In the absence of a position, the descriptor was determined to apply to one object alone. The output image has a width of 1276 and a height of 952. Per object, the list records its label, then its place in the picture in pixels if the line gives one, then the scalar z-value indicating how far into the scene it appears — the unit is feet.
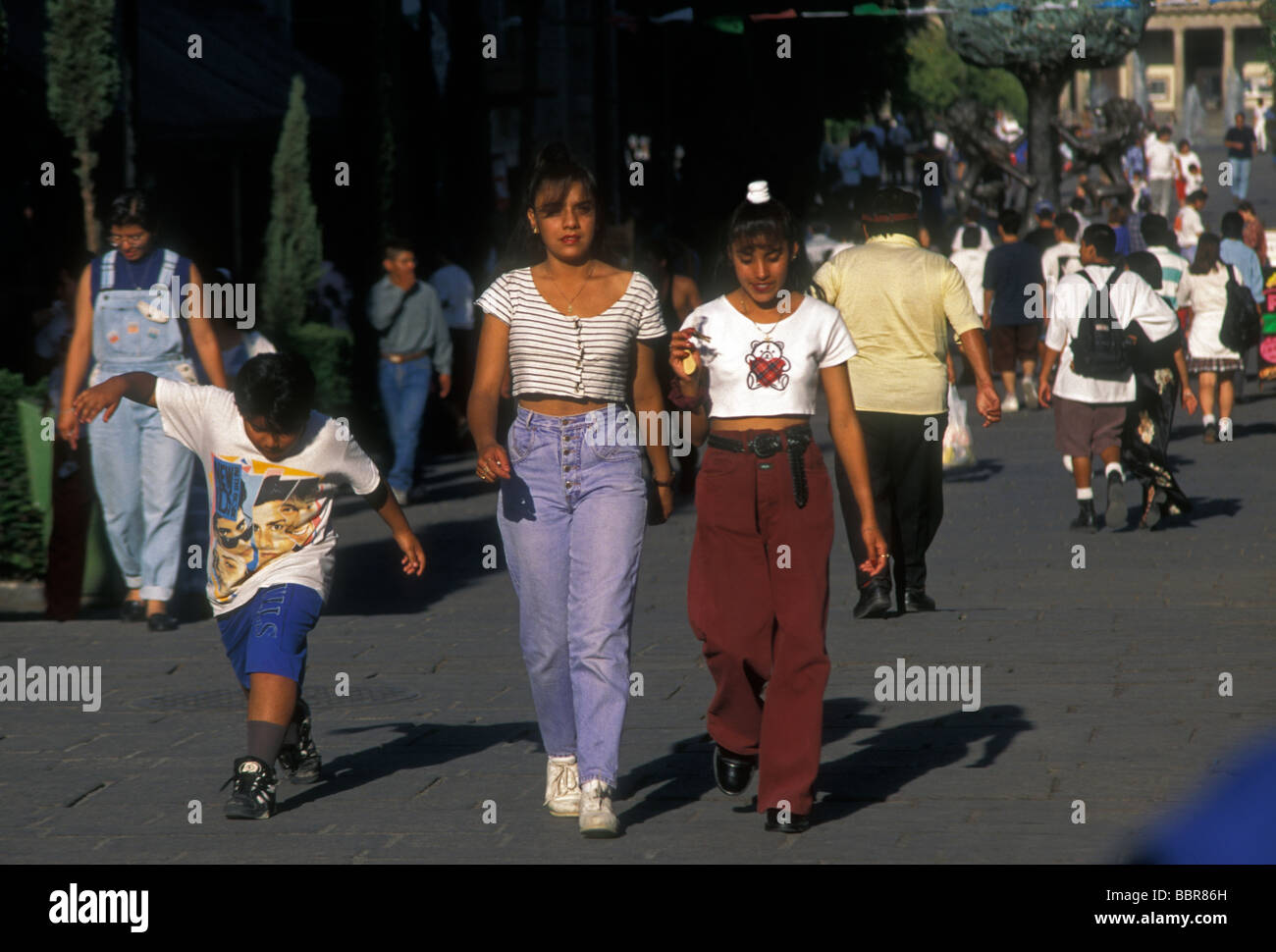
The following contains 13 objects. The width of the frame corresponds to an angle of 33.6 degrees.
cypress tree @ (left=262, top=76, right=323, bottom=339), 50.24
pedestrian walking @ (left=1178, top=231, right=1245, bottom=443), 56.49
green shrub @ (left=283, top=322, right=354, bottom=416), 48.47
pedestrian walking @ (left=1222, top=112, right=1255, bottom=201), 142.51
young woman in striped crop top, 18.54
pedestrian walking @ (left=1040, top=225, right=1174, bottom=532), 38.68
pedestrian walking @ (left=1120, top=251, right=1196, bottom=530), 39.17
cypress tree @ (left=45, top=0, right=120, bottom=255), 40.81
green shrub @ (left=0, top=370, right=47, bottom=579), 31.63
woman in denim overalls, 29.50
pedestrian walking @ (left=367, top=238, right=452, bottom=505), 46.16
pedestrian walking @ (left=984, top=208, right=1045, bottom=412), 64.95
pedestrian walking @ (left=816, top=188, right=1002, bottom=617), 30.25
